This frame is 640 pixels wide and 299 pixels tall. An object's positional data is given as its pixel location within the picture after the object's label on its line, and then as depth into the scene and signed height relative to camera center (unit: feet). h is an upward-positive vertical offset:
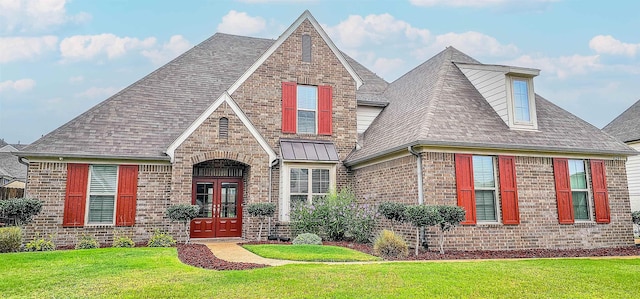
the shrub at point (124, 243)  34.76 -2.65
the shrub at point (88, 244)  33.83 -2.66
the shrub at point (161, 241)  34.99 -2.53
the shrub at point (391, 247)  29.27 -2.67
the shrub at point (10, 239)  30.59 -2.00
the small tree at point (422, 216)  30.25 -0.48
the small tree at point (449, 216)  30.58 -0.49
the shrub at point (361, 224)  38.88 -1.33
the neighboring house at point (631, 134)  59.98 +11.76
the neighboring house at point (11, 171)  81.82 +10.29
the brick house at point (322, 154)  35.50 +5.28
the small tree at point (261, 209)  38.88 +0.17
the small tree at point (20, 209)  32.19 +0.28
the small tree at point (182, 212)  35.99 -0.06
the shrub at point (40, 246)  32.65 -2.68
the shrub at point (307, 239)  35.01 -2.48
